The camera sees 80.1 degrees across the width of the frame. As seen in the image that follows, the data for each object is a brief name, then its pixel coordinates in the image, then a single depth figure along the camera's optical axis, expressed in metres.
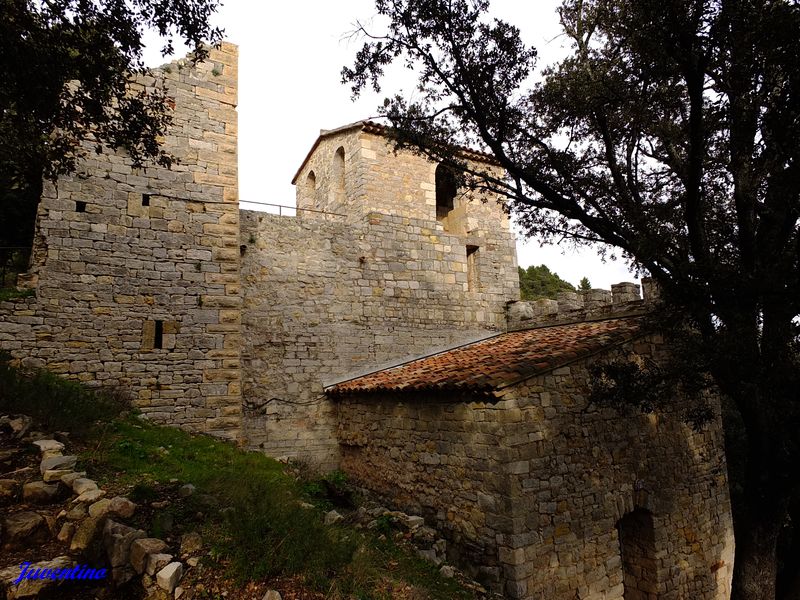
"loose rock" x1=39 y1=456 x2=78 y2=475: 4.94
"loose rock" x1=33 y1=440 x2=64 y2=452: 5.35
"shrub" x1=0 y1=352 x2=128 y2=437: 6.12
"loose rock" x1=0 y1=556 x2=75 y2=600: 3.46
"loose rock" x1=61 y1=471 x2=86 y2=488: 4.77
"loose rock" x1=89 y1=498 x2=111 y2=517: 4.29
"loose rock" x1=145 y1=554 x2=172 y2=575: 3.86
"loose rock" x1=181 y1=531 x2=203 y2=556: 4.16
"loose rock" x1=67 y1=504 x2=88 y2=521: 4.31
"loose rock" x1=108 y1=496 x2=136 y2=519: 4.43
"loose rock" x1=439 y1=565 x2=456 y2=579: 6.22
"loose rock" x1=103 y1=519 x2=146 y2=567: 3.90
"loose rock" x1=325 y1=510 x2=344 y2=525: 6.44
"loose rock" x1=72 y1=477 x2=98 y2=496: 4.66
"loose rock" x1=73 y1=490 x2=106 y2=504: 4.51
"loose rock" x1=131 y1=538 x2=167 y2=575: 3.90
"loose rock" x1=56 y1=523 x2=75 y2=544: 4.16
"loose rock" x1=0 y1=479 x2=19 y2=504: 4.51
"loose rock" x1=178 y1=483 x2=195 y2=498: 5.11
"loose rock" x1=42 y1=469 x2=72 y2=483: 4.77
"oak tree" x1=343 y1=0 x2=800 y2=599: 5.26
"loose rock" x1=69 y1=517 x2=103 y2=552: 4.04
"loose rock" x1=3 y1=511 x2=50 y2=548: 4.02
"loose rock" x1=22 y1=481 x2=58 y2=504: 4.53
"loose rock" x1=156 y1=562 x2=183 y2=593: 3.76
